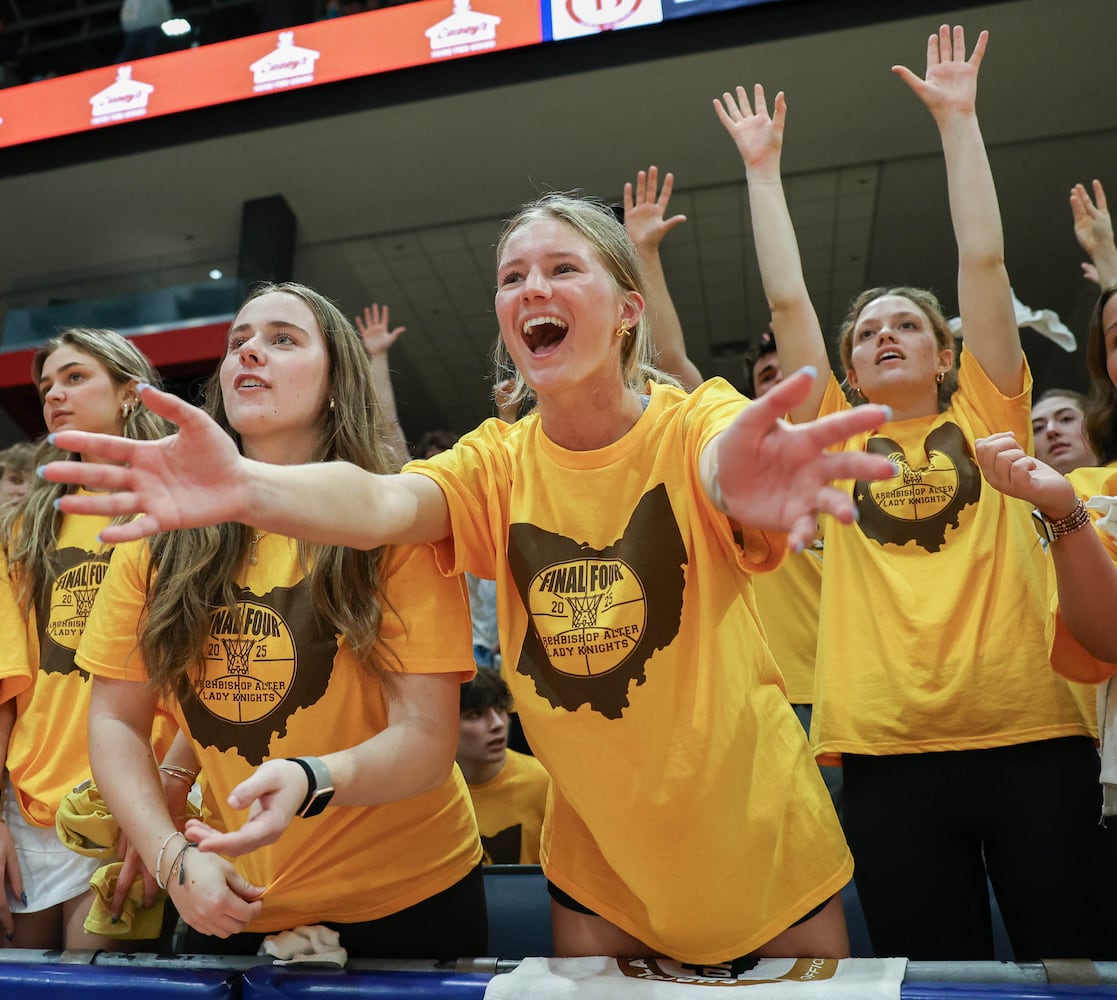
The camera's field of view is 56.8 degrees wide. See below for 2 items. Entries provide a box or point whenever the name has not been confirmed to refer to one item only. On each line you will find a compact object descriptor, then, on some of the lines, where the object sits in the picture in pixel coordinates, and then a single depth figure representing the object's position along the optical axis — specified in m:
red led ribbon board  5.43
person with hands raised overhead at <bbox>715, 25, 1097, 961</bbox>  1.69
